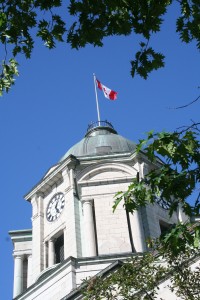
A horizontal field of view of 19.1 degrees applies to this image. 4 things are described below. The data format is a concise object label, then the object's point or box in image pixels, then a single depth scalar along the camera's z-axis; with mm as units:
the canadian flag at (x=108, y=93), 41938
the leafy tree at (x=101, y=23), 10344
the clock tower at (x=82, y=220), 29688
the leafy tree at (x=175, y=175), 9898
